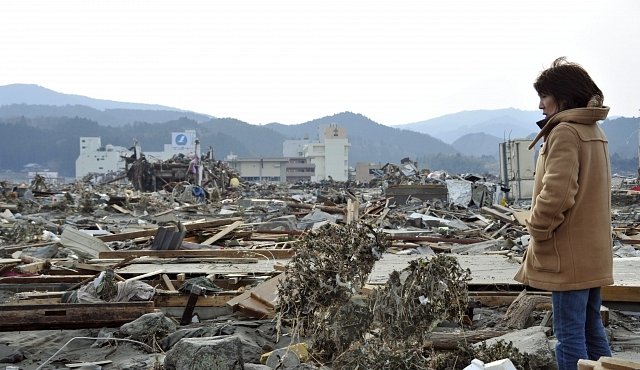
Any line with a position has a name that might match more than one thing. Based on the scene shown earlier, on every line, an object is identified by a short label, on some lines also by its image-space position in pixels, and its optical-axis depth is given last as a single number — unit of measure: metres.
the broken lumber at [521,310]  4.81
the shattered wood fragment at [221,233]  10.30
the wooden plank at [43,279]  6.96
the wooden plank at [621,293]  5.15
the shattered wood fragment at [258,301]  5.51
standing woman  3.07
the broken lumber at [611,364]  2.66
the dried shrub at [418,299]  3.67
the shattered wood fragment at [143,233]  10.68
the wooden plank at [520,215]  8.51
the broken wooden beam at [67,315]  5.27
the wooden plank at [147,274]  6.59
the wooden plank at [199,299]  5.94
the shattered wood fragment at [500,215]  12.54
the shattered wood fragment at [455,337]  4.18
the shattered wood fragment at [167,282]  6.43
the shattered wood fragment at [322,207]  16.71
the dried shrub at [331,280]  3.98
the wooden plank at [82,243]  8.84
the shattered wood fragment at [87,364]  4.44
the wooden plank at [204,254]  8.52
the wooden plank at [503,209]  13.75
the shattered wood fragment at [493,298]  5.52
